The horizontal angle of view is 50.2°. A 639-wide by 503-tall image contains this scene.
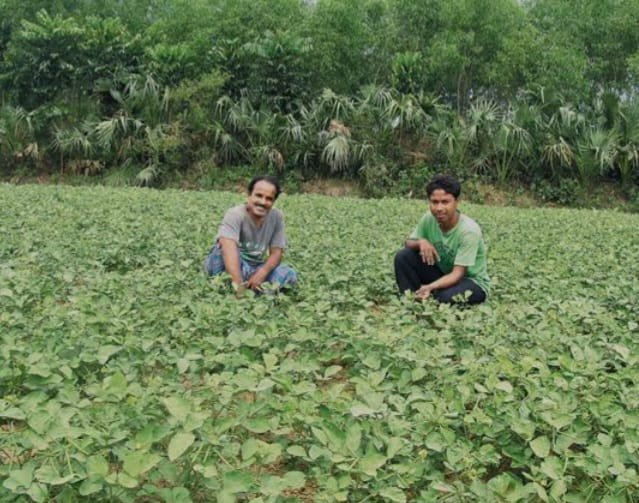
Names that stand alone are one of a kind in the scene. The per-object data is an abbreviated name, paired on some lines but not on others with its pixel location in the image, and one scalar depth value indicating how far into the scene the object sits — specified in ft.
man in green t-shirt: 15.98
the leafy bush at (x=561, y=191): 55.72
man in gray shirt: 16.35
